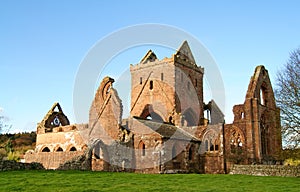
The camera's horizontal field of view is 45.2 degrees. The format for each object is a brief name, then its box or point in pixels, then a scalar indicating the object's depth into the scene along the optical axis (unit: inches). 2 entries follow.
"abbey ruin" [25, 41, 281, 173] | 1220.5
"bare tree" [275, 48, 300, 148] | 930.7
